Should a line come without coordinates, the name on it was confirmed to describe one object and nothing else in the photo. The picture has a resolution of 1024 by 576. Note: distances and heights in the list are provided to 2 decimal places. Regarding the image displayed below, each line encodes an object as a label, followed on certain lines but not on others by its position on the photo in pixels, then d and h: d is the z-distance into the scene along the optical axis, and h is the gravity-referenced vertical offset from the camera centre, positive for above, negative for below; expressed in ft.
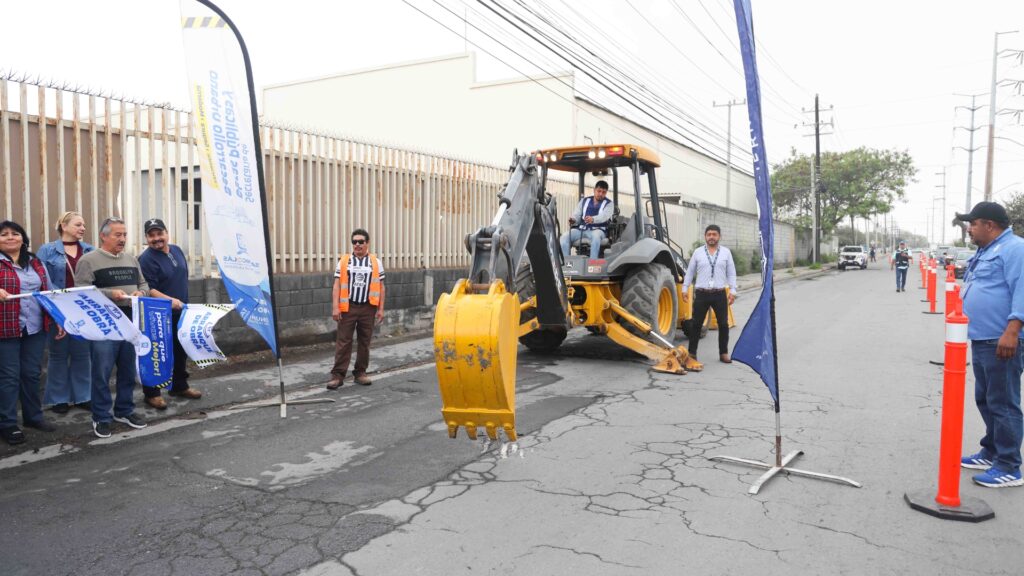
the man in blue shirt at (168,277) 22.16 -0.74
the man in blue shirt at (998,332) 14.97 -1.57
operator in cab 29.68 +1.48
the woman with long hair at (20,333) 17.87 -2.09
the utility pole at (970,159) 165.81 +24.00
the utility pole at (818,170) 153.69 +19.62
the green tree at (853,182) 175.94 +19.60
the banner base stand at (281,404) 22.28 -4.75
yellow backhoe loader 13.91 -1.12
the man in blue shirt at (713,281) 29.45 -1.03
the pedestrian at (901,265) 75.72 -0.74
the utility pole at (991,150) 121.29 +19.16
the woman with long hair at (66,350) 20.07 -2.78
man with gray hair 18.84 -1.33
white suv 151.74 -0.25
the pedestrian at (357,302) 25.43 -1.72
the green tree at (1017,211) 116.26 +7.95
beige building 84.89 +19.31
